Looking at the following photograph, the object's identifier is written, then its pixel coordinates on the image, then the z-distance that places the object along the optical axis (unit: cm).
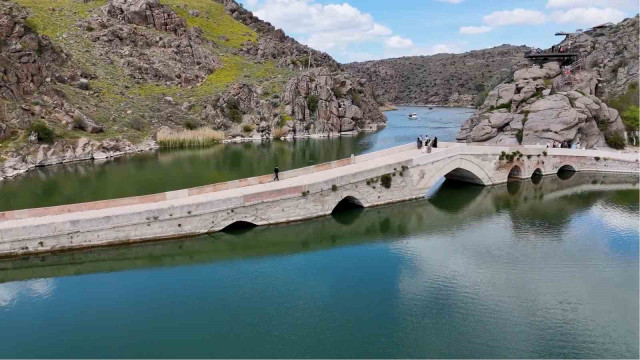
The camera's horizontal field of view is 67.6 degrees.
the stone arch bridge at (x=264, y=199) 2630
